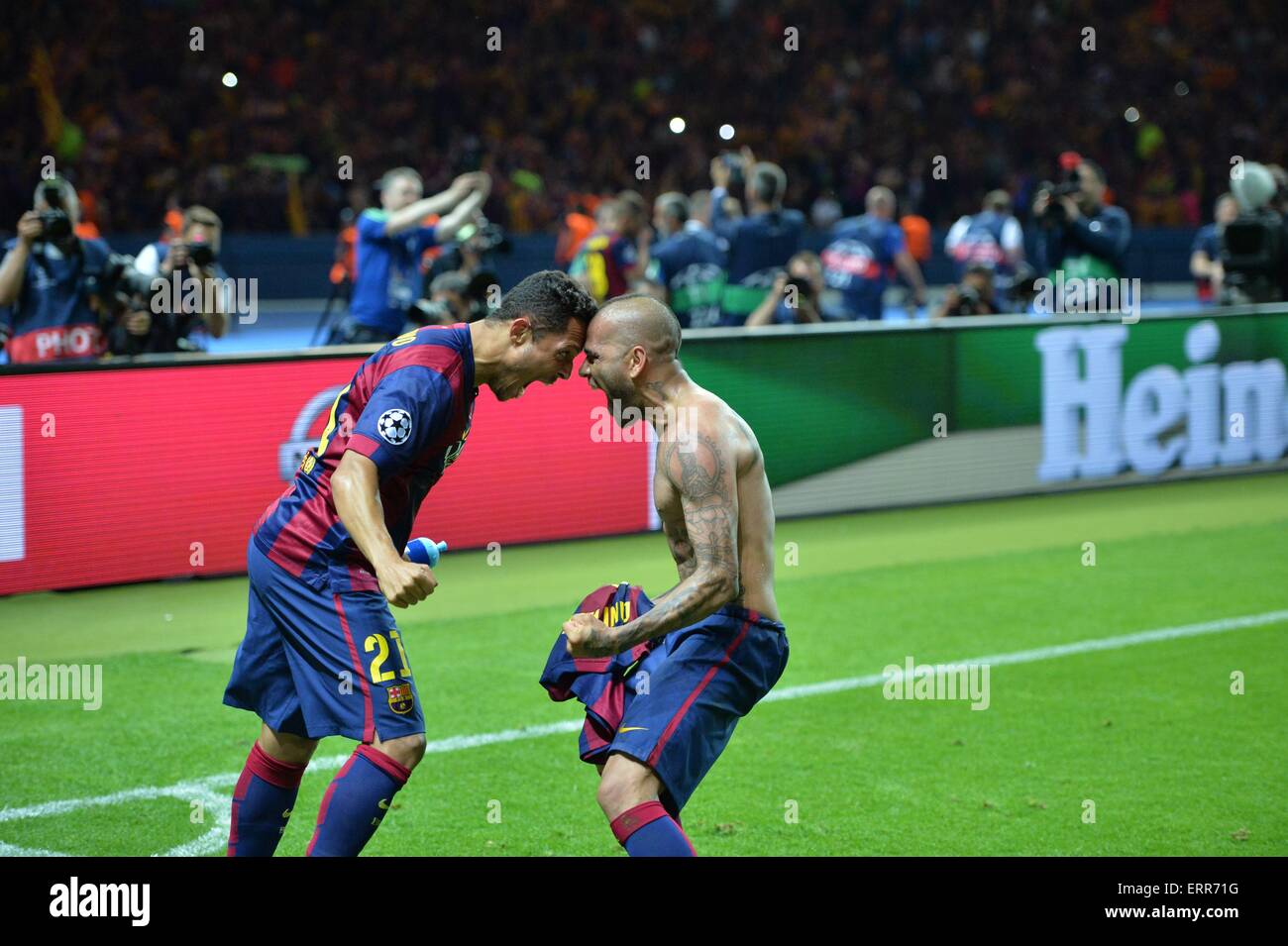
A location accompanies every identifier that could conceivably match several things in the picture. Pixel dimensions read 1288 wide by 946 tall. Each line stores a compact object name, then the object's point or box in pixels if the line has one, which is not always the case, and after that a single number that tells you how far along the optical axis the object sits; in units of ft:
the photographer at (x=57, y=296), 33.86
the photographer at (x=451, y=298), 39.34
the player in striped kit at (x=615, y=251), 48.70
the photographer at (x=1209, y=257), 62.19
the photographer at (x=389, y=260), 39.83
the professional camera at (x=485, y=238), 45.44
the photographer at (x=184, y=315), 34.65
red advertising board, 30.25
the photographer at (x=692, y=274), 48.70
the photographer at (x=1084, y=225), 45.39
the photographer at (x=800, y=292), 45.16
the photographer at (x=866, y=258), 57.36
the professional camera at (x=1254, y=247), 47.57
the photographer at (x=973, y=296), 47.88
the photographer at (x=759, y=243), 49.67
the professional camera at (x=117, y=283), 34.53
